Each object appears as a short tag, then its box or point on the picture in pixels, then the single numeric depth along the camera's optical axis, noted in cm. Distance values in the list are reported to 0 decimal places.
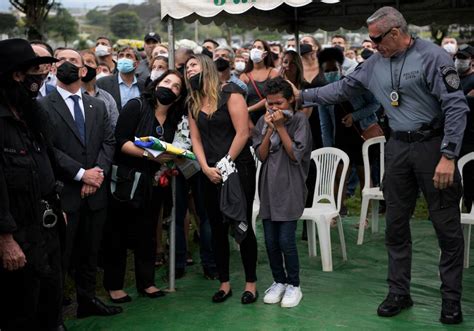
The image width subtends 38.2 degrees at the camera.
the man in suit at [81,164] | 470
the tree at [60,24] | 5500
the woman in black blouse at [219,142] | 500
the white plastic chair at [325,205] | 591
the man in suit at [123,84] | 646
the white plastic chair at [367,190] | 677
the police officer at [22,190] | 357
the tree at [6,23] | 3478
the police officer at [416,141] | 430
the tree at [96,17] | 14562
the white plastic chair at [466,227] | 591
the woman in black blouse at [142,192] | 510
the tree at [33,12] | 1967
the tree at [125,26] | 9419
